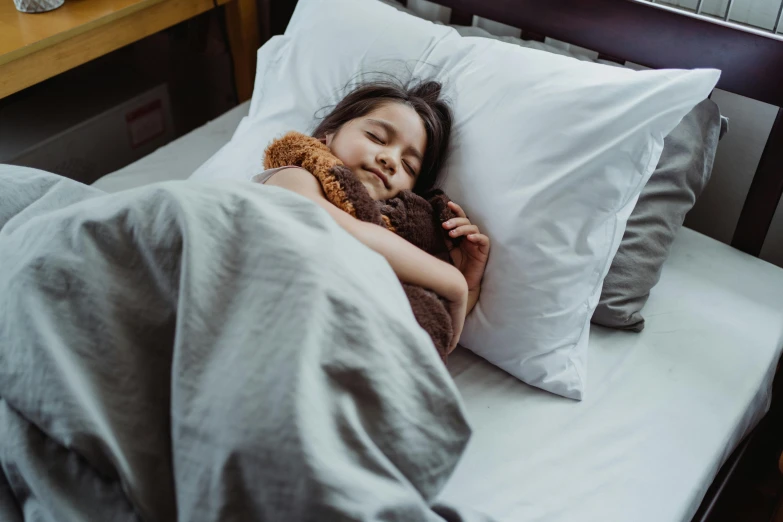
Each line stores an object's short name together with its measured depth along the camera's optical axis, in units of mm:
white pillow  1021
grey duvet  679
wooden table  1319
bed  951
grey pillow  1144
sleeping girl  985
